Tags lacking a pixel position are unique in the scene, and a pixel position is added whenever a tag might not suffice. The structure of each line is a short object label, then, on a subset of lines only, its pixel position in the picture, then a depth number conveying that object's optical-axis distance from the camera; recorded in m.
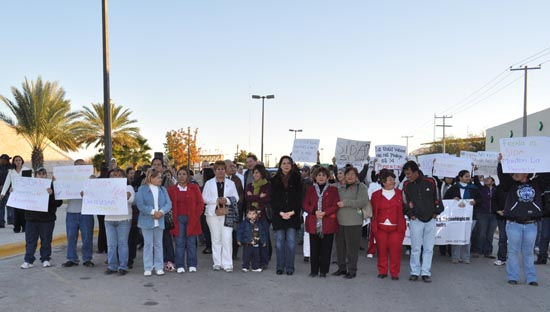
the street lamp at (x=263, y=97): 41.72
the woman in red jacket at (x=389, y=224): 7.86
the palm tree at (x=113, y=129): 34.53
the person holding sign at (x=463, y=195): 9.55
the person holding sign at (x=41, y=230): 8.34
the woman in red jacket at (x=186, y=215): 8.37
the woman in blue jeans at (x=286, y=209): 8.18
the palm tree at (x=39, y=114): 27.16
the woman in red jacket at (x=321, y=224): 7.99
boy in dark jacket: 8.42
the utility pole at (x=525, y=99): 34.90
